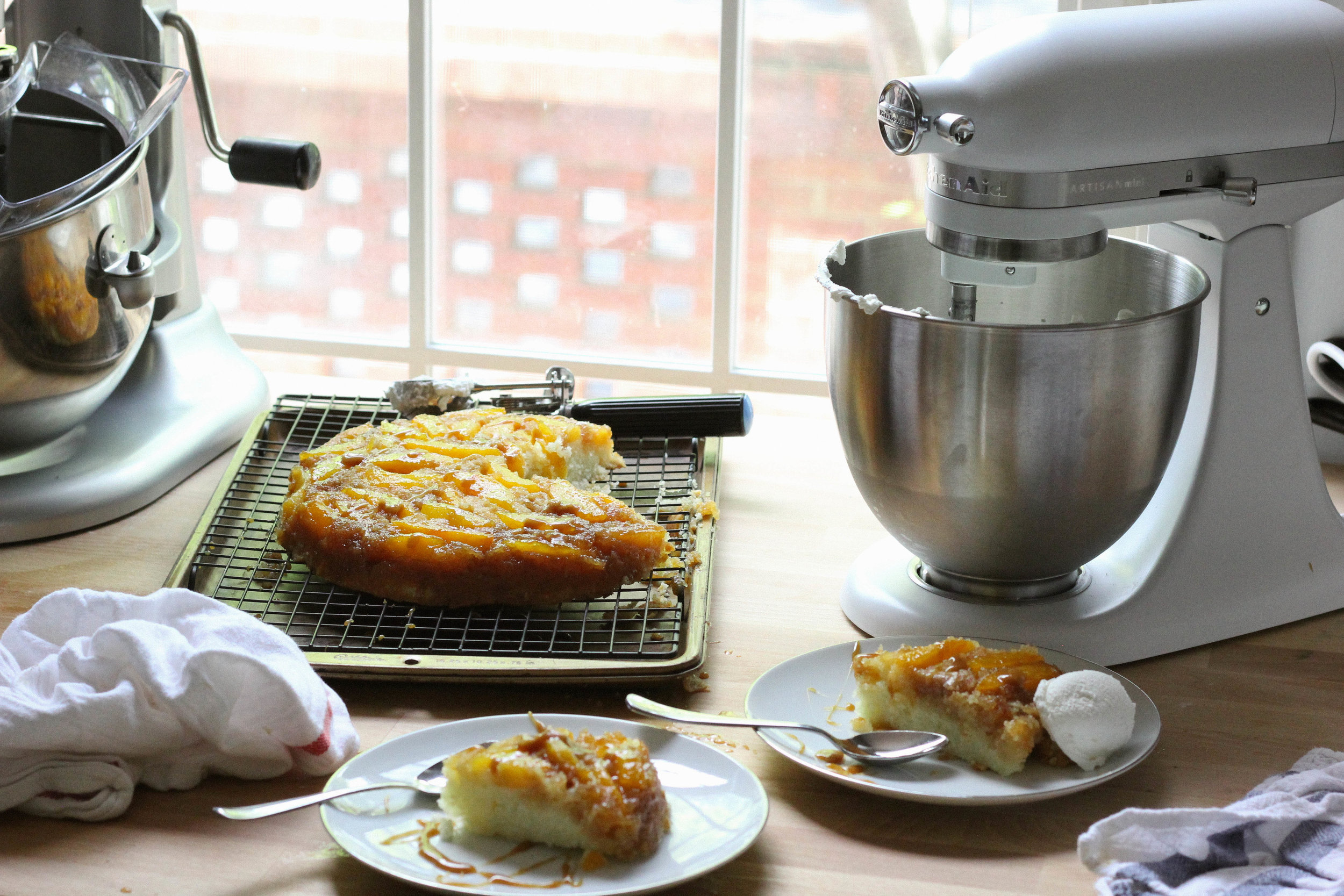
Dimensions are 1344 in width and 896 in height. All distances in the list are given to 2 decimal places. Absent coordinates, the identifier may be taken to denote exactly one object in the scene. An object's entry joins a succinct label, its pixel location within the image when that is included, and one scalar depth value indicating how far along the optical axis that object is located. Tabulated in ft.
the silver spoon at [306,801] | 3.88
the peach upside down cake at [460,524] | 4.54
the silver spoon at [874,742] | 4.11
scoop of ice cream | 4.06
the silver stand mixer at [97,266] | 4.85
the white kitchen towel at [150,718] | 4.03
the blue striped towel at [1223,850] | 3.84
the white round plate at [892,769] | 4.04
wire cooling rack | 4.37
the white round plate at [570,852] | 3.83
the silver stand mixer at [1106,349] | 4.27
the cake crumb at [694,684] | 4.41
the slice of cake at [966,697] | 4.08
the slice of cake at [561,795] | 3.85
